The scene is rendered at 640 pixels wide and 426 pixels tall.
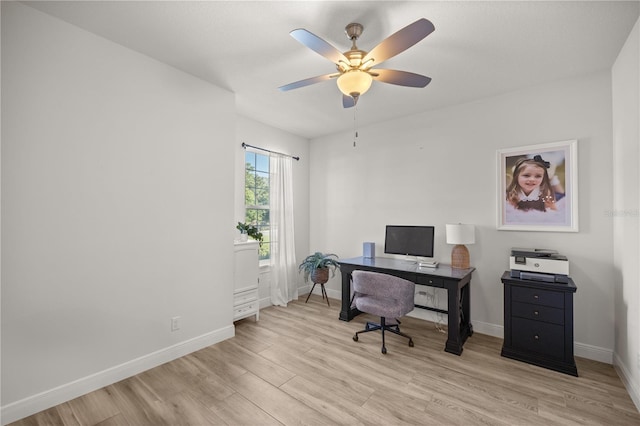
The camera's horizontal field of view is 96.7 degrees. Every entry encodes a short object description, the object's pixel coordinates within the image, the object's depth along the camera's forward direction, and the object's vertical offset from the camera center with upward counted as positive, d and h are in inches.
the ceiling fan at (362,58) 64.6 +40.5
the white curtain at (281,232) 168.4 -10.4
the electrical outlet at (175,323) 104.0 -40.1
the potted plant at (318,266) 166.7 -30.6
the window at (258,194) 161.0 +11.9
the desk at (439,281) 110.3 -27.9
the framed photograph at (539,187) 109.9 +11.0
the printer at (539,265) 98.9 -18.4
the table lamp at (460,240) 122.5 -11.1
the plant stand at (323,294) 174.8 -49.5
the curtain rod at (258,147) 152.5 +37.5
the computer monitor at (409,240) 137.2 -13.0
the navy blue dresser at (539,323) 95.6 -38.4
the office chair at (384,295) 108.2 -31.1
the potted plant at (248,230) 145.7 -8.0
